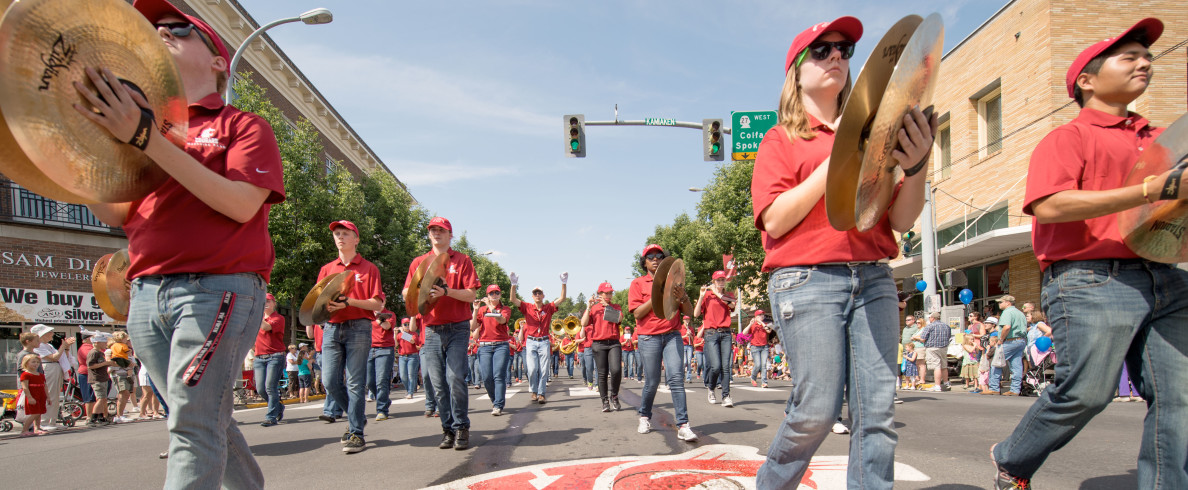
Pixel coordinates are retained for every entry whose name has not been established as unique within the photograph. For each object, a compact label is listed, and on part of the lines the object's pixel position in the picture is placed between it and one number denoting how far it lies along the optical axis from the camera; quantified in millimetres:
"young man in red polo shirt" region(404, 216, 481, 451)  5820
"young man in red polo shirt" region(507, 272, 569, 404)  12802
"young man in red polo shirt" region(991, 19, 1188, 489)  2619
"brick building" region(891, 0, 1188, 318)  17312
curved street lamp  13509
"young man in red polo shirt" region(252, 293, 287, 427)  9492
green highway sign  16188
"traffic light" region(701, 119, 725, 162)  16391
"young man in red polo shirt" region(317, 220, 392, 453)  6047
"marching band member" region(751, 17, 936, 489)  2299
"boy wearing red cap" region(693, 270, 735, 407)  10328
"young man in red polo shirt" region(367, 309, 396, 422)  10219
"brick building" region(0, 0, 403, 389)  18266
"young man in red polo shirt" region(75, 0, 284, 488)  2109
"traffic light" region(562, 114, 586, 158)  15984
